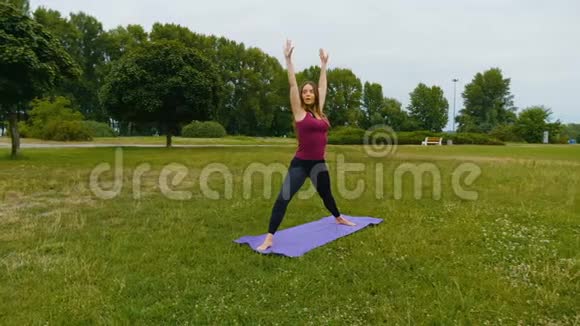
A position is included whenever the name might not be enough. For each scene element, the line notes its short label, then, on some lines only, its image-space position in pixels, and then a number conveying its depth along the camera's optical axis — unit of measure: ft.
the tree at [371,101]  232.53
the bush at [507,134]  169.27
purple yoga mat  14.96
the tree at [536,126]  174.29
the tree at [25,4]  145.07
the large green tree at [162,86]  73.36
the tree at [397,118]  223.10
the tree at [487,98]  230.27
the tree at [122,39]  169.17
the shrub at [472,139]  135.85
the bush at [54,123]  99.91
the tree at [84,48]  165.17
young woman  15.58
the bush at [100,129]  132.05
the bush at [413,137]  137.90
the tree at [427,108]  228.02
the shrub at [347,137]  132.57
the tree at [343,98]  208.54
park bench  132.53
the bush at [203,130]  139.79
